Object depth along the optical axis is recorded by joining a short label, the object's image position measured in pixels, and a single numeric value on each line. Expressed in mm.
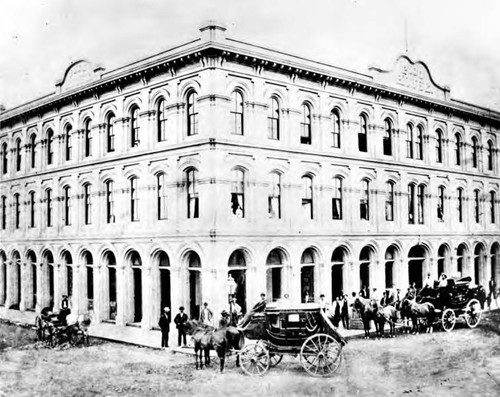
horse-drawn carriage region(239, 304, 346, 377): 15062
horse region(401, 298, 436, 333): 20469
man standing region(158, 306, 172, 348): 19344
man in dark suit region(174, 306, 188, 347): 18875
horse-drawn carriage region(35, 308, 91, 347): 20109
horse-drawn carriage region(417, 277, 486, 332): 20672
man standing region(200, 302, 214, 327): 18719
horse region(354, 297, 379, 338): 20078
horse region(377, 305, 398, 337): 20188
